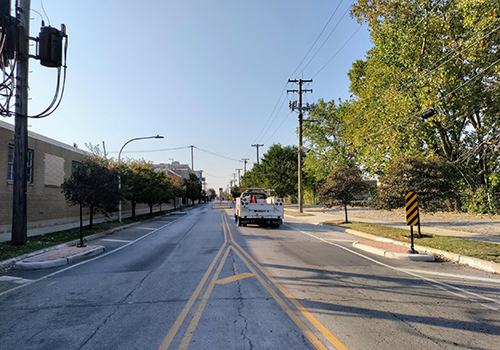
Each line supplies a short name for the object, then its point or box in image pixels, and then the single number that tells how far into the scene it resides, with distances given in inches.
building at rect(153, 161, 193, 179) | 3902.3
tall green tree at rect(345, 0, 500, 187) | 717.9
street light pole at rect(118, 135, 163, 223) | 955.8
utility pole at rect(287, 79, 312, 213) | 1200.2
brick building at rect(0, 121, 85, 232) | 655.8
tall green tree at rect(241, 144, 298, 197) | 1828.4
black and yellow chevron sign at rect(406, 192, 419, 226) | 430.9
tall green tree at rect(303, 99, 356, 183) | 1689.2
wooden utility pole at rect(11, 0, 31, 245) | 486.6
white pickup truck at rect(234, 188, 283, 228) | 732.7
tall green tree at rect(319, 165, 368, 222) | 751.7
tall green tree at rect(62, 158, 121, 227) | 644.1
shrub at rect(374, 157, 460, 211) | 528.4
